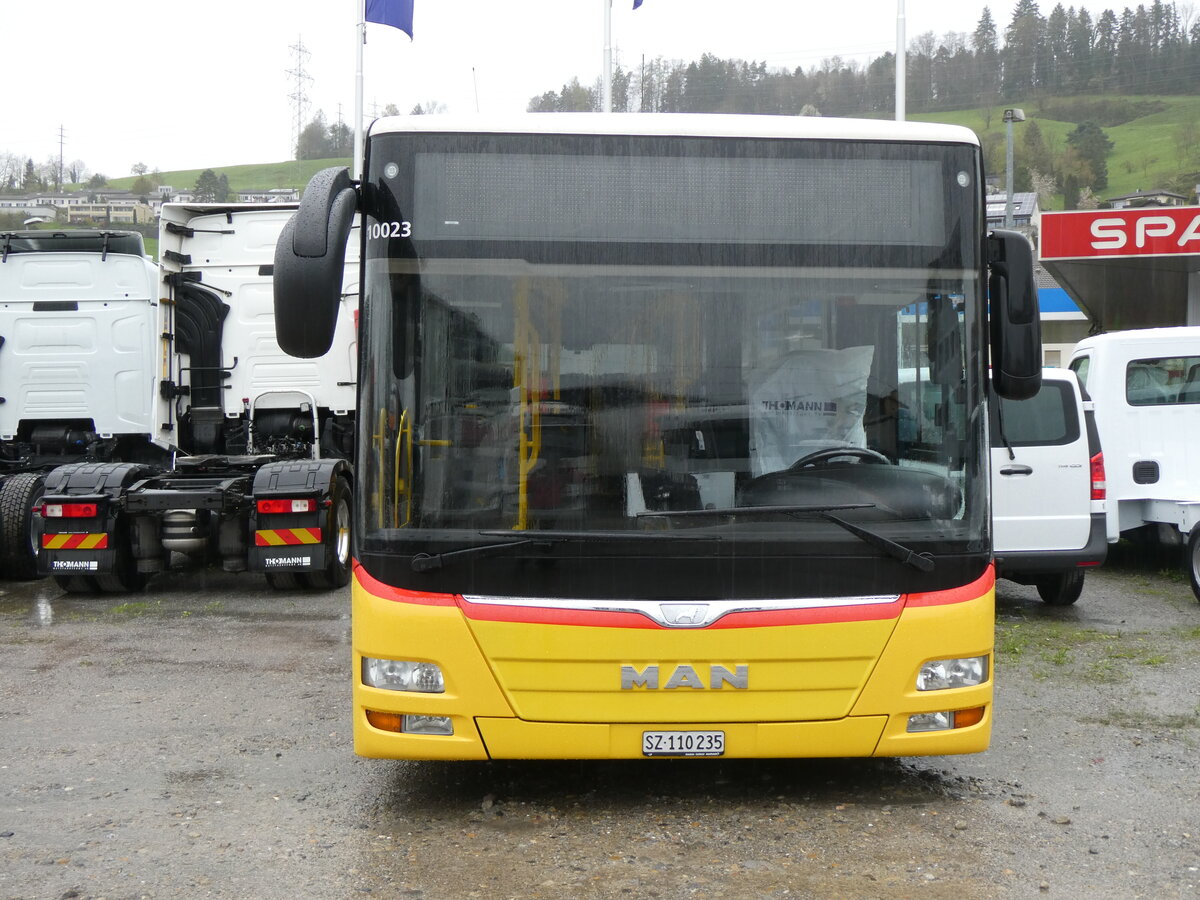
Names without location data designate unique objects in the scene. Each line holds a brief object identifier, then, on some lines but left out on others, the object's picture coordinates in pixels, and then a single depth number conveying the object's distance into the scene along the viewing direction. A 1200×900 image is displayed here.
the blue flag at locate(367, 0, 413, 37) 22.28
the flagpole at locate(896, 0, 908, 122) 20.55
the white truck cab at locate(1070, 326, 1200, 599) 11.91
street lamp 30.70
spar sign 19.66
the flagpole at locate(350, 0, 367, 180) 21.94
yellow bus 4.84
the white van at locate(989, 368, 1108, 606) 9.84
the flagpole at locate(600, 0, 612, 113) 21.66
